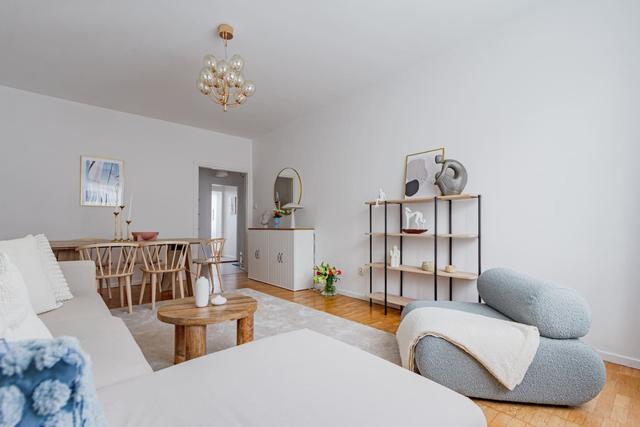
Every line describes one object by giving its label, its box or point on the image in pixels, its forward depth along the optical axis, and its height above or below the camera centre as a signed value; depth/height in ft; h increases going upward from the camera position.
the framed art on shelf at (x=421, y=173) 10.65 +1.61
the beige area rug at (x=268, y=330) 7.60 -3.27
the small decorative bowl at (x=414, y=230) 10.39 -0.40
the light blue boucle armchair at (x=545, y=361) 5.26 -2.48
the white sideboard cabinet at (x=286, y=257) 14.65 -1.95
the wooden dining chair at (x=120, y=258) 10.22 -1.64
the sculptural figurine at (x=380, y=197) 11.49 +0.82
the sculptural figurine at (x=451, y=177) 9.66 +1.30
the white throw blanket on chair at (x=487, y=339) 5.27 -2.15
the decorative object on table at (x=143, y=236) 12.19 -0.76
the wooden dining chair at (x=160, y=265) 11.22 -1.86
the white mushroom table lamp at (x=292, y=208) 15.85 +0.52
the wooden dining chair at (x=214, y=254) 13.17 -1.58
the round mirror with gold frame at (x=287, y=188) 16.79 +1.68
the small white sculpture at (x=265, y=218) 18.31 -0.02
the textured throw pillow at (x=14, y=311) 2.66 -0.89
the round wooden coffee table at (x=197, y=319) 5.84 -1.94
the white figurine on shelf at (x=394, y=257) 11.19 -1.41
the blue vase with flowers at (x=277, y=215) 16.76 +0.12
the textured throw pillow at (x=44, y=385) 1.16 -0.66
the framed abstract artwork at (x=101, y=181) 14.76 +1.74
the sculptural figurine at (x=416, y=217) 10.58 +0.05
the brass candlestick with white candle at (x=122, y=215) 15.51 +0.09
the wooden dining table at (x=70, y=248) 10.52 -1.07
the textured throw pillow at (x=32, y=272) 5.67 -1.06
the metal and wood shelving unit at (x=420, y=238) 9.33 -0.74
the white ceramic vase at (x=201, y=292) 6.50 -1.57
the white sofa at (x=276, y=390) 2.72 -1.74
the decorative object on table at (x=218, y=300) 6.71 -1.80
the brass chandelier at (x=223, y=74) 8.58 +4.00
